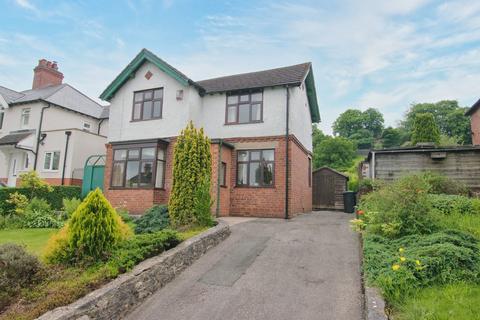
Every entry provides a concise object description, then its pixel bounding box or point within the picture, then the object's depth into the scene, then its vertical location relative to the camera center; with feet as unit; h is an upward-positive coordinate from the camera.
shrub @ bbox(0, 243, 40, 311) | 13.42 -4.15
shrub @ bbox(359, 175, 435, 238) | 20.58 -0.98
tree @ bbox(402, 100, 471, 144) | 173.27 +52.85
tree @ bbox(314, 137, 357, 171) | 138.00 +20.01
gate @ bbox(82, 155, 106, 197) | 53.78 +2.05
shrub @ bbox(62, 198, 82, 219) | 37.91 -2.33
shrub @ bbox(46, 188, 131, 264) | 17.11 -2.90
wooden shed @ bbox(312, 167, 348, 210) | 67.26 +1.56
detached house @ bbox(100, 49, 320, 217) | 43.47 +9.38
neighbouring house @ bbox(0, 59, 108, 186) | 63.16 +13.21
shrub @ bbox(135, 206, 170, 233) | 30.12 -3.37
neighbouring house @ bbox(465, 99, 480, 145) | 74.95 +21.09
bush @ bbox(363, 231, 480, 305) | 14.40 -3.58
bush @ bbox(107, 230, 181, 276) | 17.03 -3.90
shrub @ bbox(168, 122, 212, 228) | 29.91 +1.67
